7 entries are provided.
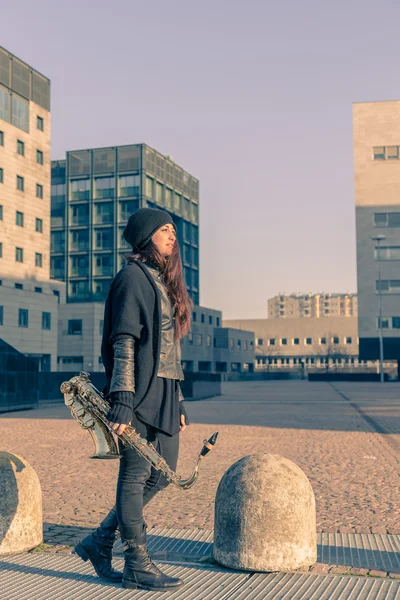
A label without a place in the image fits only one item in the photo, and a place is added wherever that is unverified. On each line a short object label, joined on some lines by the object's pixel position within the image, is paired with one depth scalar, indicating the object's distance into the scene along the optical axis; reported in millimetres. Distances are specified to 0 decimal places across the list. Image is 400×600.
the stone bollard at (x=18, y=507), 5043
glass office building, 81750
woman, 4156
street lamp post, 64525
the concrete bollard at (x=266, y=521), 4551
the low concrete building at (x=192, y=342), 69438
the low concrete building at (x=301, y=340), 129125
